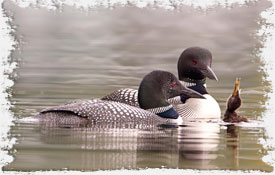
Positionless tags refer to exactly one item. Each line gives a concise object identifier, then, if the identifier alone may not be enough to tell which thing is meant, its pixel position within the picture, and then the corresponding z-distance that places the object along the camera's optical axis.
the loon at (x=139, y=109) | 16.25
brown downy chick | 18.11
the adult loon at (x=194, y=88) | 18.58
